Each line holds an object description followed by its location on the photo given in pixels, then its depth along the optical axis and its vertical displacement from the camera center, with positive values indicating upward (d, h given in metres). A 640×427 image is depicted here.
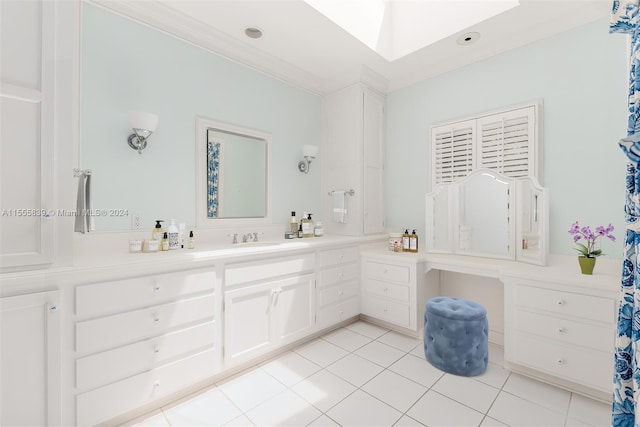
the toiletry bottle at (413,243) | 2.88 -0.31
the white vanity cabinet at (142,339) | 1.44 -0.76
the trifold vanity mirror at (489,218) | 2.25 -0.03
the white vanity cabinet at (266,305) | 2.01 -0.76
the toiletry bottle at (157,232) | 2.04 -0.15
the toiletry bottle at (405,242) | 2.91 -0.31
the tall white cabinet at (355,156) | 3.20 +0.71
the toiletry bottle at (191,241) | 2.17 -0.23
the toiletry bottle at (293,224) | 3.04 -0.12
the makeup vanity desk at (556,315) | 1.70 -0.70
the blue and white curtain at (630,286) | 0.94 -0.26
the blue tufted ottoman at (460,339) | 2.04 -0.96
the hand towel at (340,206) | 3.28 +0.09
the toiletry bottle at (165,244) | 2.03 -0.24
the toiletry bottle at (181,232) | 2.14 -0.16
